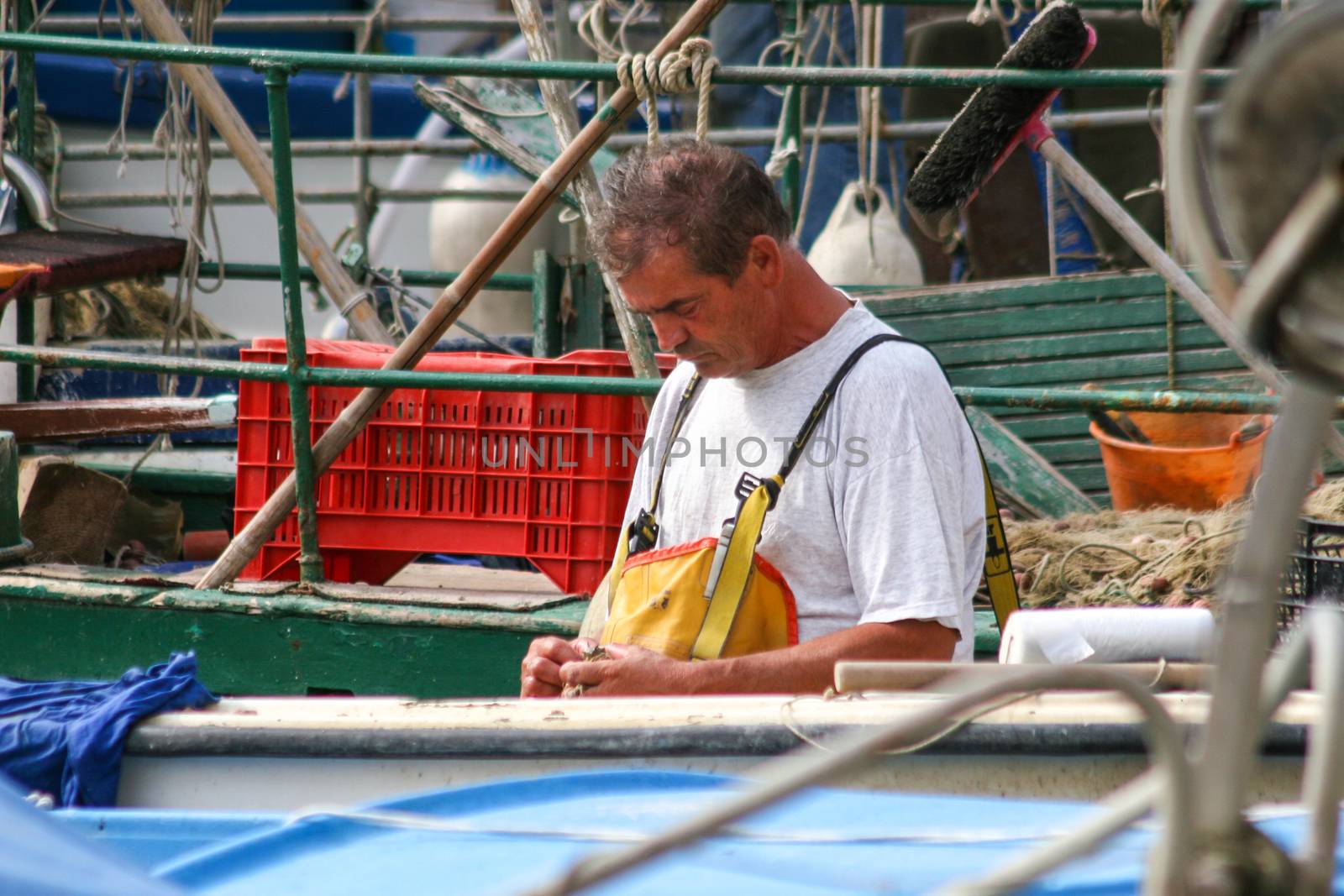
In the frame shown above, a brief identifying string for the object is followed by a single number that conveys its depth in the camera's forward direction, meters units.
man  4.61
